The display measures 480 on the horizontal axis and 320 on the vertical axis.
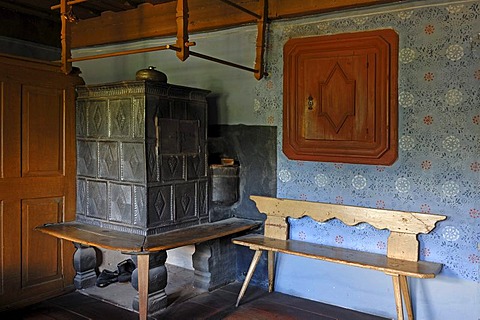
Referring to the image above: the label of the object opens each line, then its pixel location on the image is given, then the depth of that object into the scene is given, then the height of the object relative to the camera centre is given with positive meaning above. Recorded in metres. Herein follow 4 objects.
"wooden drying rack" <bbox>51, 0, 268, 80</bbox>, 2.57 +0.77
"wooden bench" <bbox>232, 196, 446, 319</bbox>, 2.58 -0.61
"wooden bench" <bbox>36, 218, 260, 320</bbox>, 2.62 -0.55
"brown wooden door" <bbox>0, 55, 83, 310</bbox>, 2.90 -0.17
